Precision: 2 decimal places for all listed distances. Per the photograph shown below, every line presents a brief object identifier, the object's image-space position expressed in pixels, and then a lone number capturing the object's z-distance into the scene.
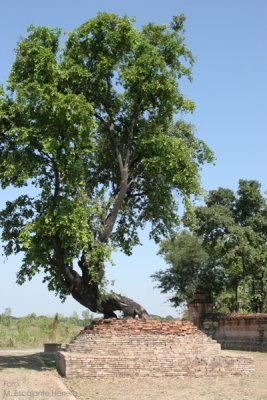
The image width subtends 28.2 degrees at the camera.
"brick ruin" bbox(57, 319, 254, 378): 13.24
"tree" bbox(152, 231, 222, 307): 36.56
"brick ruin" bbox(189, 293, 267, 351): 23.06
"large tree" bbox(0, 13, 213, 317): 14.77
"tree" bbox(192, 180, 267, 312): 26.80
